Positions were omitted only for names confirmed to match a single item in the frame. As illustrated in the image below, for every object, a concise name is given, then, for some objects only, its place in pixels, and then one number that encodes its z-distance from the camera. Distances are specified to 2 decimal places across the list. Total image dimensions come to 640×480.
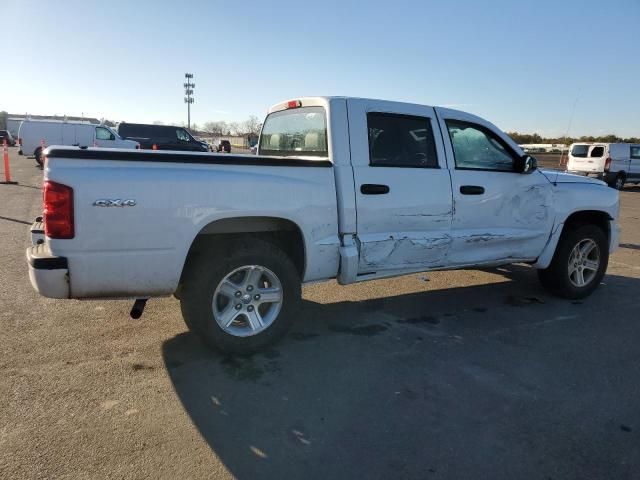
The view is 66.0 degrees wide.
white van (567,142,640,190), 20.92
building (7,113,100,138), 70.12
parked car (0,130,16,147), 51.94
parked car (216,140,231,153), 22.06
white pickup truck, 3.16
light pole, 59.41
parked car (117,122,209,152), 25.94
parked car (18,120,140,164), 26.33
